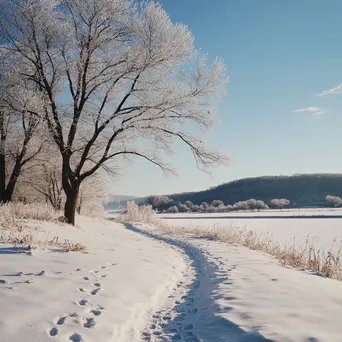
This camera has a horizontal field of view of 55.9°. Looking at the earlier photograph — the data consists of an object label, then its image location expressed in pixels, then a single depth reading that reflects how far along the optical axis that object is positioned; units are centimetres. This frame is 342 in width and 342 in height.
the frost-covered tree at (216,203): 10378
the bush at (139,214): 3054
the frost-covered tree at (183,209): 9325
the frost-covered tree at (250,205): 8602
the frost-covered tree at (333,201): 8571
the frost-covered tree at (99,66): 1261
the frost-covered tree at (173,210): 8986
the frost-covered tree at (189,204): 9774
